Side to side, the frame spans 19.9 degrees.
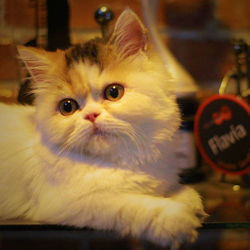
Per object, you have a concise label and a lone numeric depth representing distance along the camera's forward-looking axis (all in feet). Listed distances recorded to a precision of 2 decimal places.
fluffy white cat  2.07
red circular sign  2.40
